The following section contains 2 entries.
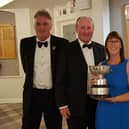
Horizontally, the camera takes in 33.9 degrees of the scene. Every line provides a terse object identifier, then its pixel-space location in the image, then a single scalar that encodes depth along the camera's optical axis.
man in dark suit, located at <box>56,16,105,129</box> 1.75
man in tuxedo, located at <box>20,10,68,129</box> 1.86
